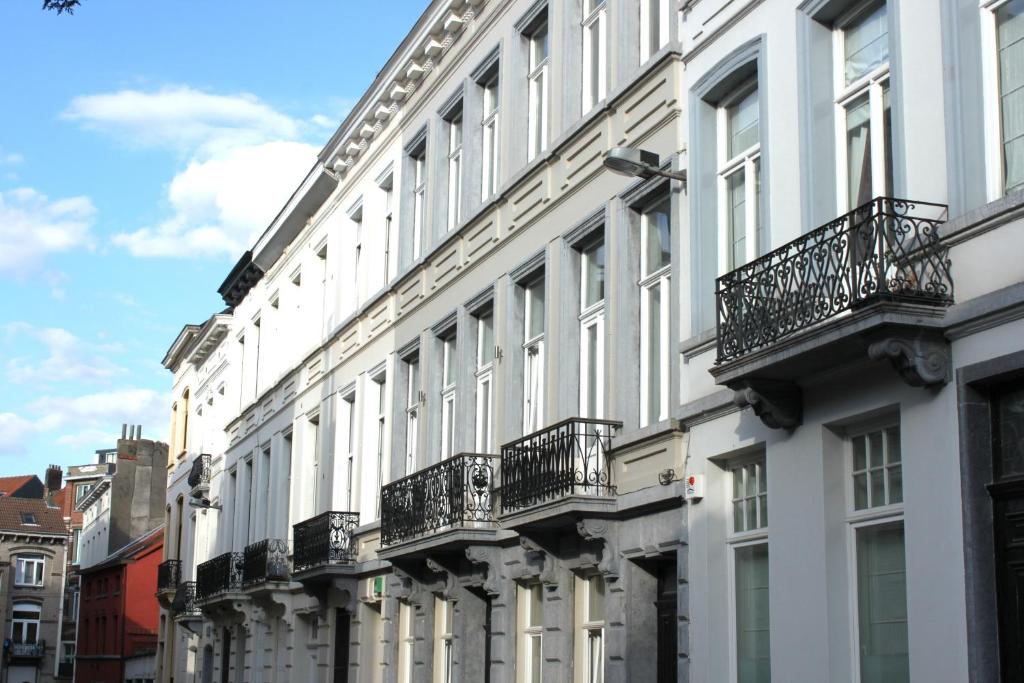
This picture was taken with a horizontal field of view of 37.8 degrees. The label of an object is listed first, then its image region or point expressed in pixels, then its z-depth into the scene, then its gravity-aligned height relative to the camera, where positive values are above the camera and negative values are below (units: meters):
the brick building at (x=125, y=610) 66.19 +2.79
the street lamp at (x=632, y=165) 15.28 +5.16
